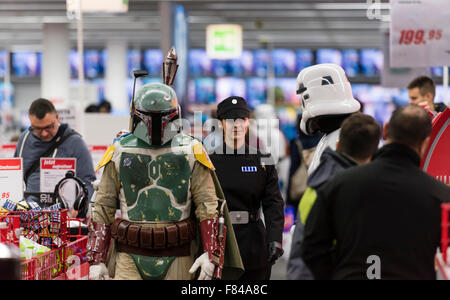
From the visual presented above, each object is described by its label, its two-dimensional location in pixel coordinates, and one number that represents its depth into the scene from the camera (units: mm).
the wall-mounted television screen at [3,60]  28422
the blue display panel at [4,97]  30319
